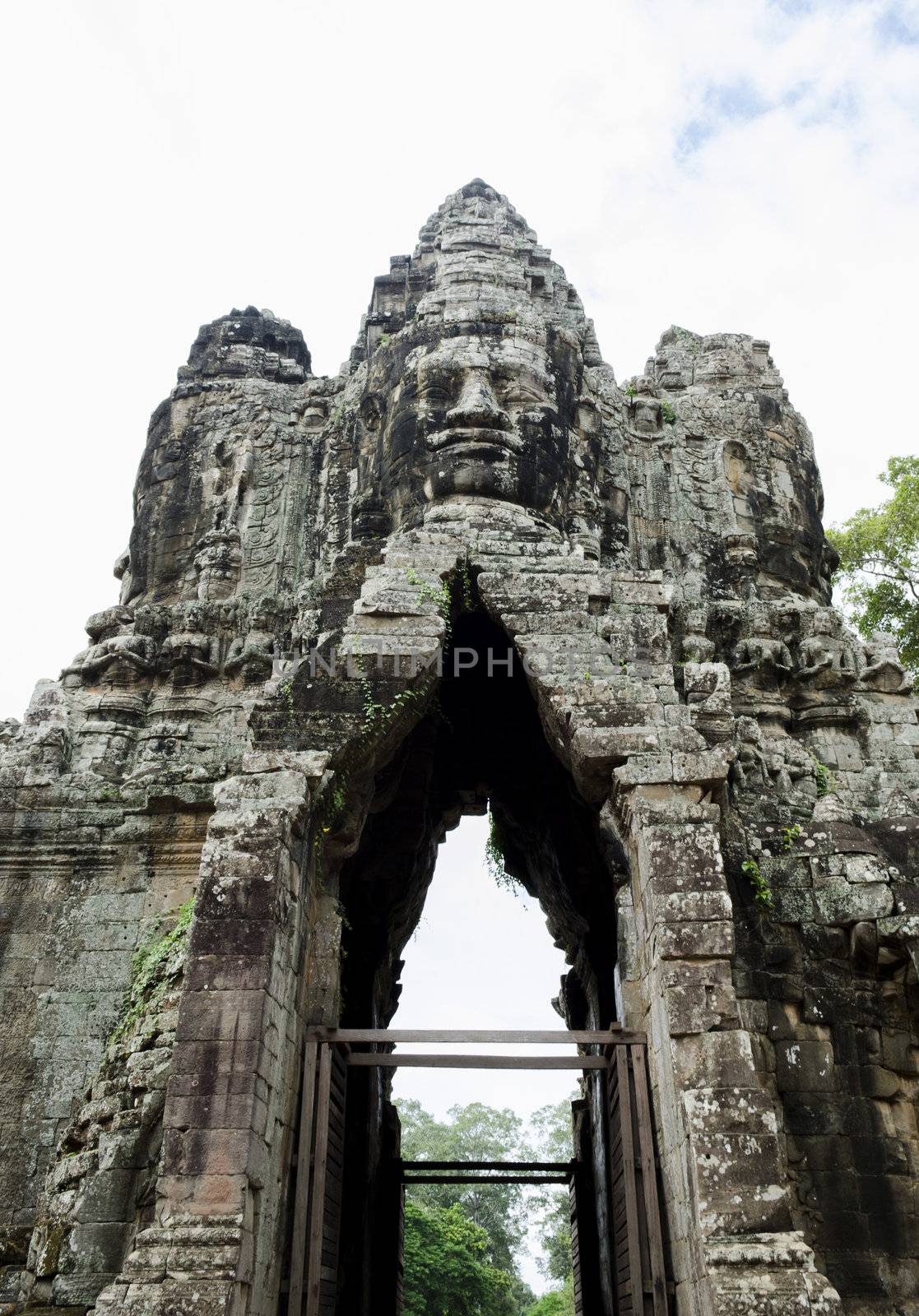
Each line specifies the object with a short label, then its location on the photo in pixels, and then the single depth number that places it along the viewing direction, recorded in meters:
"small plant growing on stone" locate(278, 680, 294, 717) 8.20
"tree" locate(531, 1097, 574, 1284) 37.09
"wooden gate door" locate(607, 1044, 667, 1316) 6.84
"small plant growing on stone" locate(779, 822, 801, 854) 8.66
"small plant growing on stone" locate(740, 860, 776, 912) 8.34
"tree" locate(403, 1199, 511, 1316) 21.00
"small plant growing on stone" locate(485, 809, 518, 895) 13.38
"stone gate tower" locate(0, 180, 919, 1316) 6.79
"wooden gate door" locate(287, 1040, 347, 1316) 7.04
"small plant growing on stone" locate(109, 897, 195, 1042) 8.46
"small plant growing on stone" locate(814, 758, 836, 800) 9.92
